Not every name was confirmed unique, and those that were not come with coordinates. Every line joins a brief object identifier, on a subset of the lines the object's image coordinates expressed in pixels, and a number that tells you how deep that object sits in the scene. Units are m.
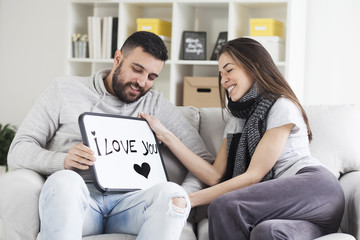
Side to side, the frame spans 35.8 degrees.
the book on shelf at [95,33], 4.08
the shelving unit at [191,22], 3.79
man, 1.70
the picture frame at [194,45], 3.94
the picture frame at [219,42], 3.94
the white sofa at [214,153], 1.87
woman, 1.83
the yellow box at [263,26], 3.71
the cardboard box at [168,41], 3.98
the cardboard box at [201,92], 3.82
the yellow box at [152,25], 3.92
